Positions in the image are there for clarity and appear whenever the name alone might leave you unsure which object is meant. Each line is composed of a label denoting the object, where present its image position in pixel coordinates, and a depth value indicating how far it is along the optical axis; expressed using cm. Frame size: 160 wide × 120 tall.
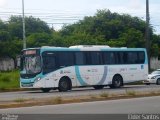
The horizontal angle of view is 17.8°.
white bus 3250
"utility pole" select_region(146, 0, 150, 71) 4678
